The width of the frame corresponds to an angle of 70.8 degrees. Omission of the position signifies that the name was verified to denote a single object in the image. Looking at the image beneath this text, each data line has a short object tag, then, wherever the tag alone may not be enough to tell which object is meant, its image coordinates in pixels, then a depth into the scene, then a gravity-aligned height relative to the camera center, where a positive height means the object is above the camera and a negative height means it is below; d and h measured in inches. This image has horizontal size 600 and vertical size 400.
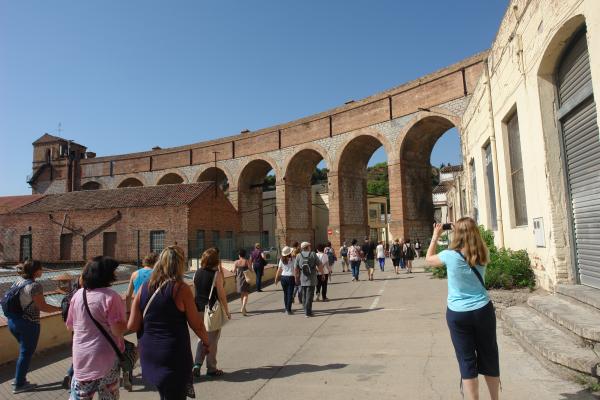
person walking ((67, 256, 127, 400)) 116.3 -24.3
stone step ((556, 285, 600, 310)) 191.1 -32.0
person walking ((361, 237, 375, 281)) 597.0 -30.4
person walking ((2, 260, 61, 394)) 190.1 -30.1
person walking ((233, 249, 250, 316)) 364.2 -32.2
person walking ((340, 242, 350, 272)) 809.5 -42.3
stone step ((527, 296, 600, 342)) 161.1 -37.9
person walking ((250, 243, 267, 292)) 527.2 -29.1
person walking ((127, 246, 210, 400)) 116.6 -23.7
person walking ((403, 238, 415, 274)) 701.3 -35.5
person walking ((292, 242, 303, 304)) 364.8 -14.3
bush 305.9 -29.7
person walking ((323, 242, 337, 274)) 642.1 -24.6
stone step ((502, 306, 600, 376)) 149.3 -45.8
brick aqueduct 1080.2 +279.8
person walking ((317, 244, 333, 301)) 428.8 -41.6
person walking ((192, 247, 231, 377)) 194.2 -25.3
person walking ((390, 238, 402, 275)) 666.2 -29.9
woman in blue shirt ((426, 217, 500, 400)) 121.5 -22.8
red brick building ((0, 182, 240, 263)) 993.5 +52.7
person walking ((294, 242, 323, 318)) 337.1 -27.1
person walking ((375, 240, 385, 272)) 732.0 -31.5
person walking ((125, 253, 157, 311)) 207.7 -15.9
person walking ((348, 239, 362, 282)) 593.6 -30.0
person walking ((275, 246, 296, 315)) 355.3 -35.5
